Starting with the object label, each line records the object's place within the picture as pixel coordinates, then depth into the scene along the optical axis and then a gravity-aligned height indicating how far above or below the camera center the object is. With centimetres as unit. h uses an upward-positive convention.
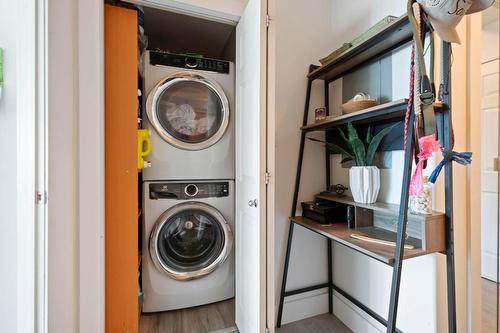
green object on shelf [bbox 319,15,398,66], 112 +69
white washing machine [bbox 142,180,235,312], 161 -58
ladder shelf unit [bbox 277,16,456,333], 87 -11
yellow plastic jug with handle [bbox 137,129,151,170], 147 +13
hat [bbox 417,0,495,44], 72 +49
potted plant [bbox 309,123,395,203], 127 -3
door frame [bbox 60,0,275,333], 115 -3
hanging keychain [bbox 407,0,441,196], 78 +22
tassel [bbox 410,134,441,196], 78 +4
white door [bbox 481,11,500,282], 189 +15
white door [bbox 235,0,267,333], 117 -1
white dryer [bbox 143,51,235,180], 162 +37
